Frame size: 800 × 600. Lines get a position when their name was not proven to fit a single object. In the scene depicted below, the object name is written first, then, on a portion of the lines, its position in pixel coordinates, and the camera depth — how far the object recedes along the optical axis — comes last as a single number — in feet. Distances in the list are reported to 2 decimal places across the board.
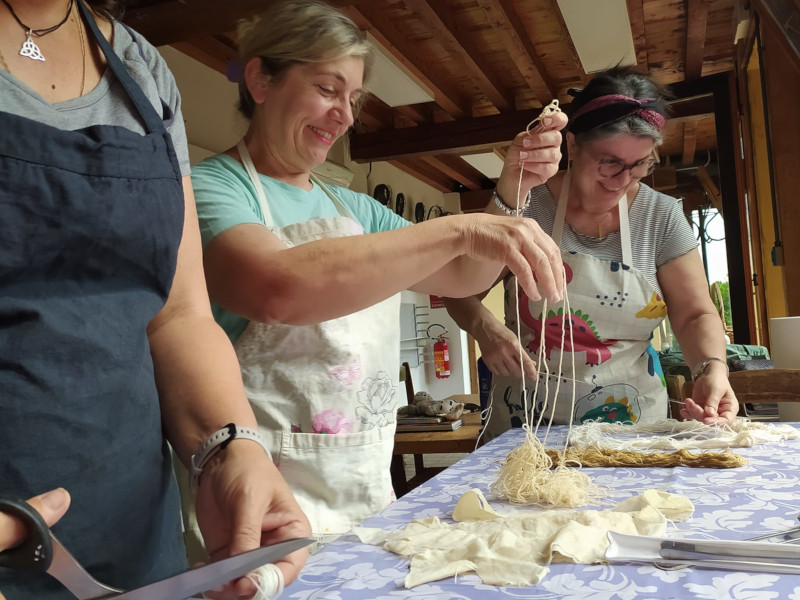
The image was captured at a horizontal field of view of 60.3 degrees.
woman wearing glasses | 6.48
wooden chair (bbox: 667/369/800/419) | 6.61
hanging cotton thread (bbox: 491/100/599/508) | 3.58
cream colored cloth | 2.57
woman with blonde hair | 3.69
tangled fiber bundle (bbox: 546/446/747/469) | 4.30
